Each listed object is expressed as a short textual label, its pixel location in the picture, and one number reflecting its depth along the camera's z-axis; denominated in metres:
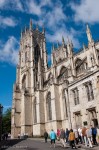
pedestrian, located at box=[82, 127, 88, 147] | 15.21
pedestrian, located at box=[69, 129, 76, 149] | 13.30
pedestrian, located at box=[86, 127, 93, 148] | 14.06
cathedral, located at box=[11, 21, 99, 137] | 19.58
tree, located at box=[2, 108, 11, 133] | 61.53
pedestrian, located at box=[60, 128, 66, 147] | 15.55
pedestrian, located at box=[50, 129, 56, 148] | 16.71
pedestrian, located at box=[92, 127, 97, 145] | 14.62
